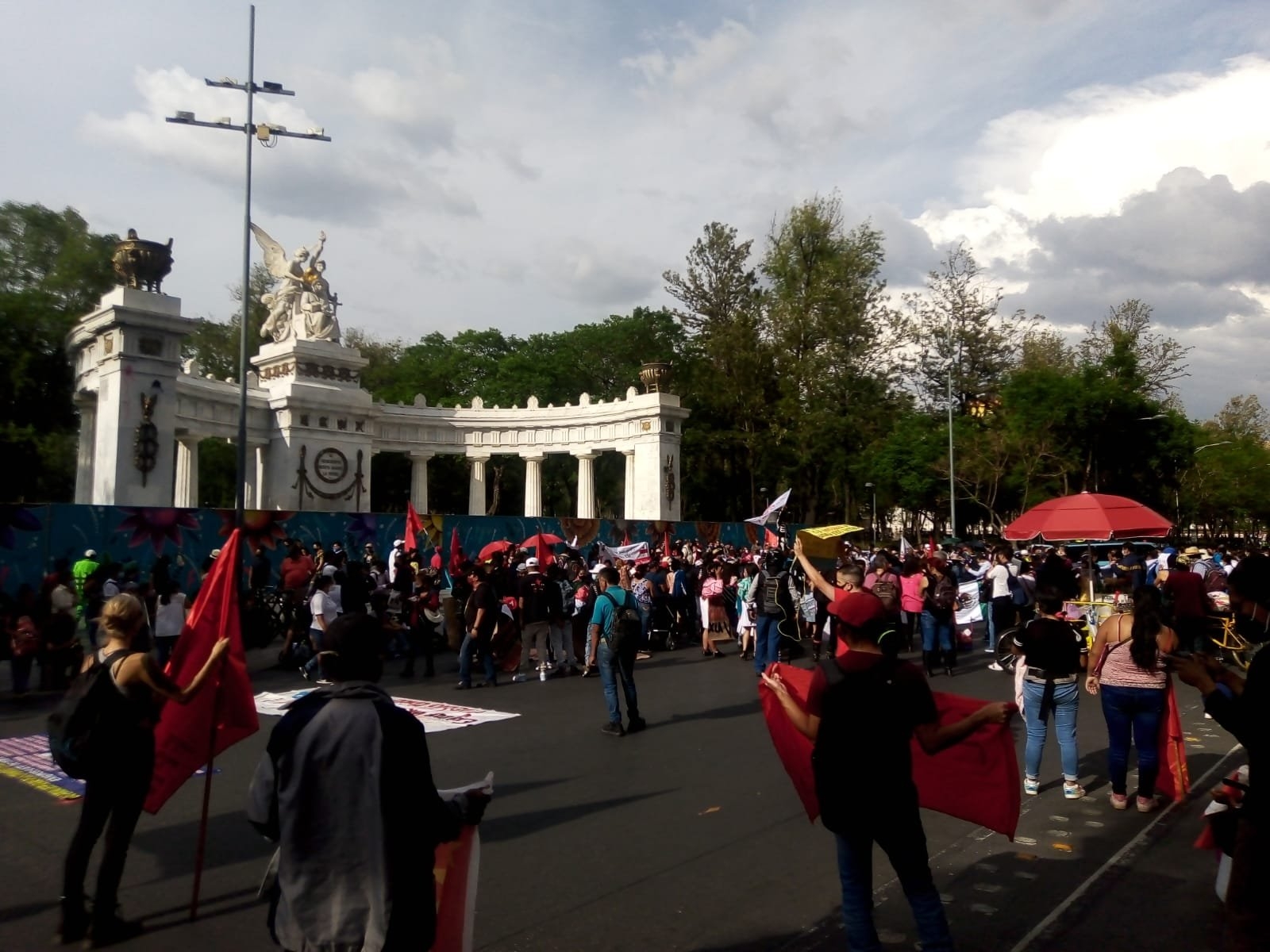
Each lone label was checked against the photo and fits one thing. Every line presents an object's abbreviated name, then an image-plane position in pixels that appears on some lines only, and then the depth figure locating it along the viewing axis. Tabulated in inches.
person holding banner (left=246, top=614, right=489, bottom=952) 119.0
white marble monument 932.0
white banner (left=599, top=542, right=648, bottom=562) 849.5
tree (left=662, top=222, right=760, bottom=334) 1955.0
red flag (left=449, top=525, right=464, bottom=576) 711.0
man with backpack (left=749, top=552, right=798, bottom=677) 459.2
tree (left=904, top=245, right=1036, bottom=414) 1889.8
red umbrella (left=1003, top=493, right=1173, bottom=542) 508.7
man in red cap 147.0
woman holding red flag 178.5
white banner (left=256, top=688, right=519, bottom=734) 395.5
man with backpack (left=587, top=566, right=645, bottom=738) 374.9
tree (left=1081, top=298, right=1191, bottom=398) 1736.0
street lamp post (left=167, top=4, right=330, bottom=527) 776.9
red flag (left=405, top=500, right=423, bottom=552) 750.5
